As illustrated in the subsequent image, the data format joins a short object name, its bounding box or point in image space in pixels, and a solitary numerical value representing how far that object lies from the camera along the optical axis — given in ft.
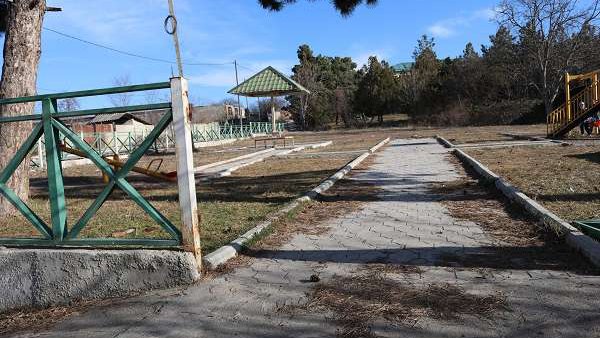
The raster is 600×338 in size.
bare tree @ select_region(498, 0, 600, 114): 130.76
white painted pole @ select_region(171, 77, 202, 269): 12.71
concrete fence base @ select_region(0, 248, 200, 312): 13.10
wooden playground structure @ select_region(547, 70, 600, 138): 60.13
